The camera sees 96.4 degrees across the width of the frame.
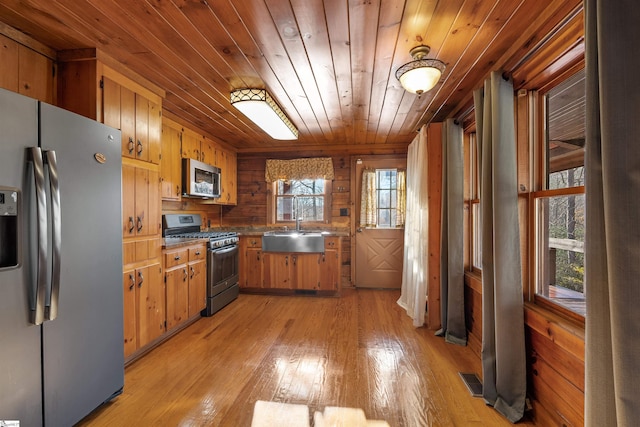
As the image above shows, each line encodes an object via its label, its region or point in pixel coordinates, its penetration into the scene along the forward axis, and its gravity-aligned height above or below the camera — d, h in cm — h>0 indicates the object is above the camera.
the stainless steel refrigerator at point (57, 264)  125 -23
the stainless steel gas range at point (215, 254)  331 -46
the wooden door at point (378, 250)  451 -55
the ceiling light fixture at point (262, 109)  242 +100
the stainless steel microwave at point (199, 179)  339 +48
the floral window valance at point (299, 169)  457 +77
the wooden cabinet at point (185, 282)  267 -66
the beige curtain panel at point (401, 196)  445 +30
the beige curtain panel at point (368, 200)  452 +25
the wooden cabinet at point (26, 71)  166 +92
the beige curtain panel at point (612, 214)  90 +0
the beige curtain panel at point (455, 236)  265 -20
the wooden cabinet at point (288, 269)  407 -75
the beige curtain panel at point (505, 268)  170 -33
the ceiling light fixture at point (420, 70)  184 +94
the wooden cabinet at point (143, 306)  215 -72
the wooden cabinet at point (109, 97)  193 +87
